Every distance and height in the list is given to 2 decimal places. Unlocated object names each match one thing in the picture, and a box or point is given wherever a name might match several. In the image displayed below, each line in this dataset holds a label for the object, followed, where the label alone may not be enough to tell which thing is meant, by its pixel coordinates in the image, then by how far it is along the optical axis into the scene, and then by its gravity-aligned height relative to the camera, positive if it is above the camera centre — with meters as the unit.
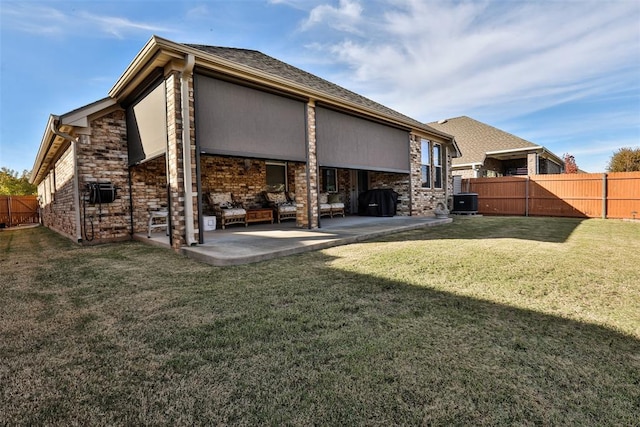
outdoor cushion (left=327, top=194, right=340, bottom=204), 11.02 +0.23
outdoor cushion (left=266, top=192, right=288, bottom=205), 9.35 +0.23
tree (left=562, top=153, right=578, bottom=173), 21.08 +2.55
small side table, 8.77 -0.29
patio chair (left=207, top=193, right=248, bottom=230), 8.08 -0.10
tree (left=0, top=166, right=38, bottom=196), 23.84 +2.23
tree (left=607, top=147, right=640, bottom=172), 18.89 +2.51
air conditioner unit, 12.57 -0.06
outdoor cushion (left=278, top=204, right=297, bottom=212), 8.95 -0.08
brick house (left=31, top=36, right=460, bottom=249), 5.14 +1.50
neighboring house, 14.32 +2.37
